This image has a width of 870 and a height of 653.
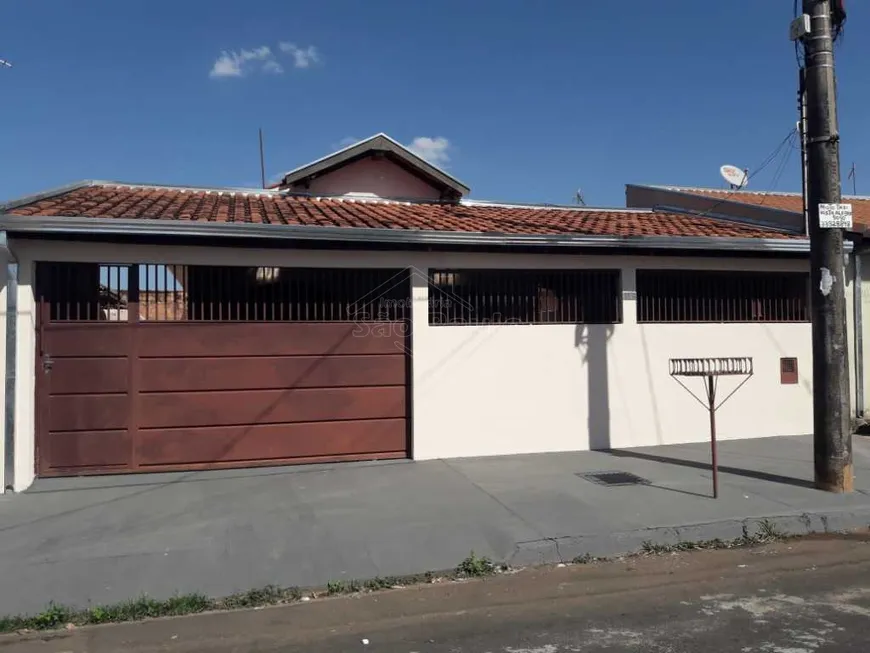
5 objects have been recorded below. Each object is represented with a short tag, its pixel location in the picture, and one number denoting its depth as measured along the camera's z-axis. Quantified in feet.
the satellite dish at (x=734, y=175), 52.31
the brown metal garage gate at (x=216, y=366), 26.45
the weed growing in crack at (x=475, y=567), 17.79
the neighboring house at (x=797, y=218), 36.52
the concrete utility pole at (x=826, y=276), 23.86
